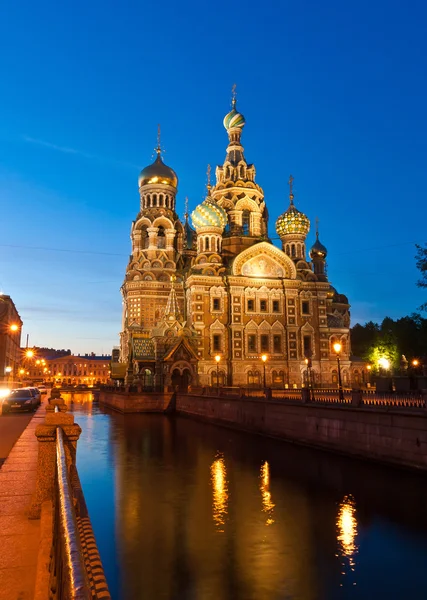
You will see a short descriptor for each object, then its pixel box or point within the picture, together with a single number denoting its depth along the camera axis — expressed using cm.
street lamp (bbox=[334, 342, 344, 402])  2268
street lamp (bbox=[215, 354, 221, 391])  4992
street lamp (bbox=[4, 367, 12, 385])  6162
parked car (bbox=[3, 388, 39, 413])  2920
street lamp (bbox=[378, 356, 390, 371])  6750
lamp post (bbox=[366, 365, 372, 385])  6555
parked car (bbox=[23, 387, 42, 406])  3337
